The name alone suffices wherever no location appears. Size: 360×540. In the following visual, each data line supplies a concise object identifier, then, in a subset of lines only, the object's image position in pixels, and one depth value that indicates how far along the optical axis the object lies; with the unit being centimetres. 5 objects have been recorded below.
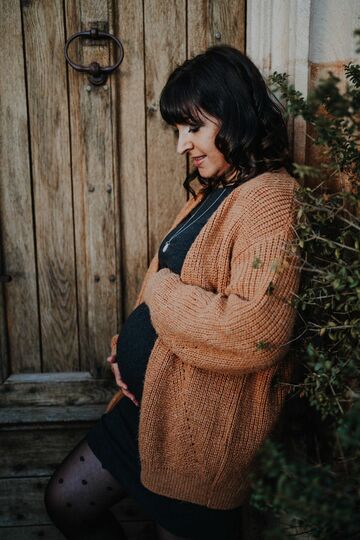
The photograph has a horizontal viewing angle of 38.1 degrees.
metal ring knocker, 171
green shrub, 85
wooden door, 176
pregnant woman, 123
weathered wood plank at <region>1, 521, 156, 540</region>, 201
